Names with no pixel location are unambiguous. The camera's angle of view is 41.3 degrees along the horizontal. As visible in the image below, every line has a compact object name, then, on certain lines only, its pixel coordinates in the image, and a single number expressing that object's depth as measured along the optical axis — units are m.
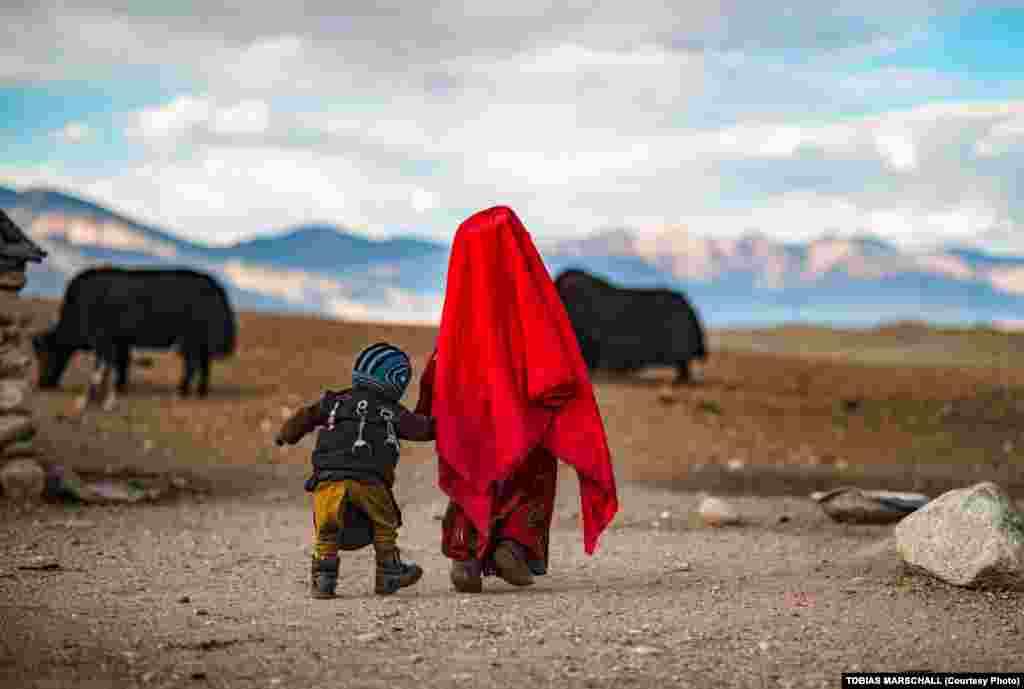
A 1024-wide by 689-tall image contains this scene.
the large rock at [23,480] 12.72
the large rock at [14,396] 12.76
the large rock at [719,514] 12.33
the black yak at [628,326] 24.39
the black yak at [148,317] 20.16
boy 7.76
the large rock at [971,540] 8.34
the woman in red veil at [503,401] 8.02
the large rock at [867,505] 11.88
